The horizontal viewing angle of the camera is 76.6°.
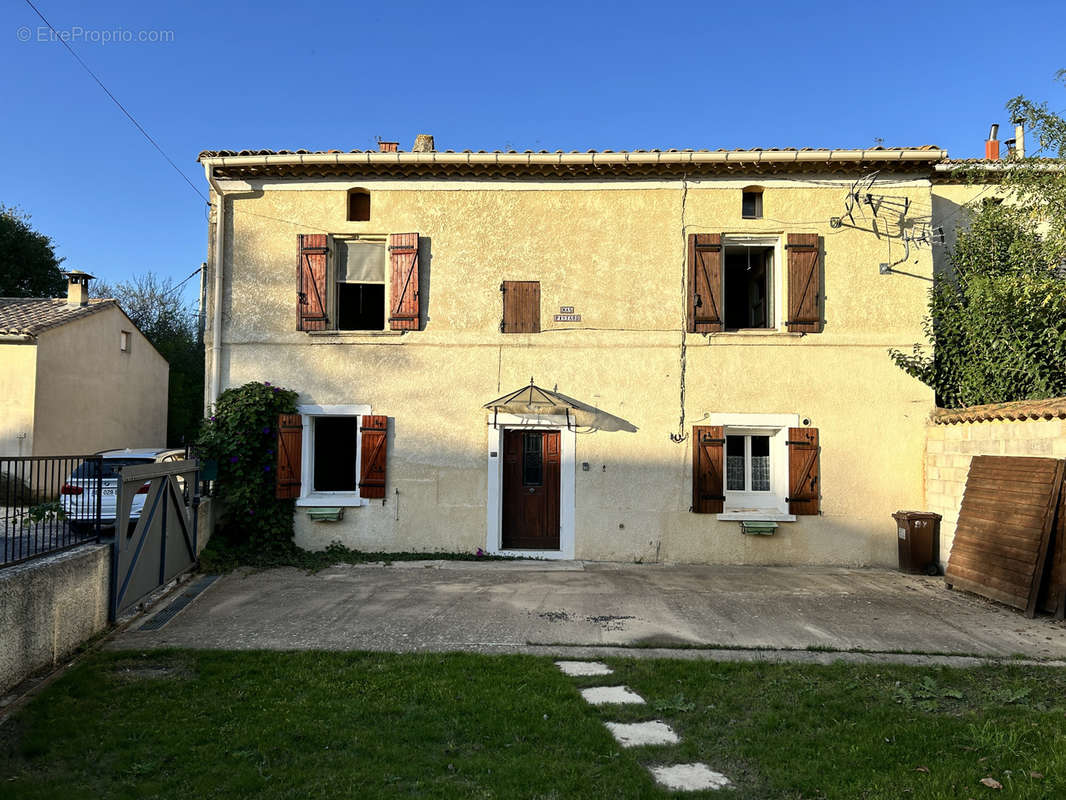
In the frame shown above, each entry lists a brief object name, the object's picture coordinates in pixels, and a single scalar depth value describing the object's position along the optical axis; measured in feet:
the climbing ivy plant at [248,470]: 29.99
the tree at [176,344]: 77.61
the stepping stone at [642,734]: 12.44
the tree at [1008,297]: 25.11
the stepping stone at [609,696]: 14.47
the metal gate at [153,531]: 20.06
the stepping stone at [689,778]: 10.75
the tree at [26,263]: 78.02
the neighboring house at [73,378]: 45.01
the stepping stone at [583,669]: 16.28
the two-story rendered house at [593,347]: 30.60
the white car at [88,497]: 18.94
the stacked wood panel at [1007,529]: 21.86
